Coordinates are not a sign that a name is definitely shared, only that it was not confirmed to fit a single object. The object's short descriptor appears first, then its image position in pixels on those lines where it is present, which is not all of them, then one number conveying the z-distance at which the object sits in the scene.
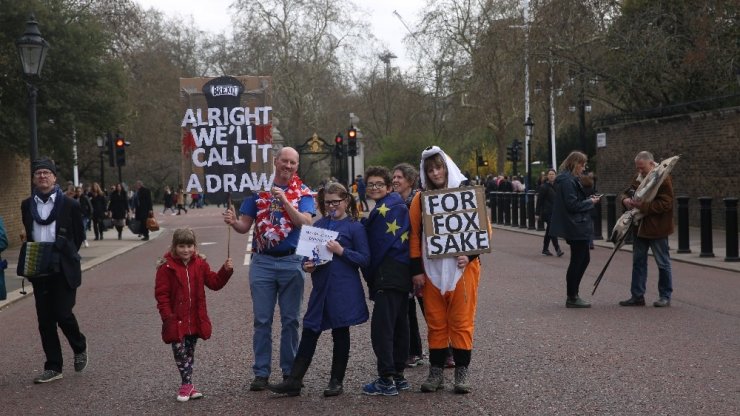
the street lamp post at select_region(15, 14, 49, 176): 15.97
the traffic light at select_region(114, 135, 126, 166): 35.84
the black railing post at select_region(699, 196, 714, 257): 17.86
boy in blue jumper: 7.07
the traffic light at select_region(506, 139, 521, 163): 46.84
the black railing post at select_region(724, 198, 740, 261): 17.17
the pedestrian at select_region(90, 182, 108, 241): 31.38
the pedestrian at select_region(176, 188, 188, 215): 62.91
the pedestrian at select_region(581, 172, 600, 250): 14.05
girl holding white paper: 7.00
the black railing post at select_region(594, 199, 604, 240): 23.84
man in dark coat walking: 8.21
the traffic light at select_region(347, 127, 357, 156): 44.16
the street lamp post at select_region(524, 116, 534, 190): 41.06
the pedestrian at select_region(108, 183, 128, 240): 31.17
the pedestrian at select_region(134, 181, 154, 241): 28.91
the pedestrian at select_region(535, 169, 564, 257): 19.69
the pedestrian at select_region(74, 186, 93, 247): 26.70
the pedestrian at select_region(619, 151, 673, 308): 11.61
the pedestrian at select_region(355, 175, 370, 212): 48.96
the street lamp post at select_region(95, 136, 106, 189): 42.14
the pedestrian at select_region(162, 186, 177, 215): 66.06
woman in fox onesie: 7.06
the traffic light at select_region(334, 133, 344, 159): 47.78
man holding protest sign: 7.27
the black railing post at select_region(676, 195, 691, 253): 19.06
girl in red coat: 7.13
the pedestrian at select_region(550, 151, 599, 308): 11.51
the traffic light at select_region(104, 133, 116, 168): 36.16
